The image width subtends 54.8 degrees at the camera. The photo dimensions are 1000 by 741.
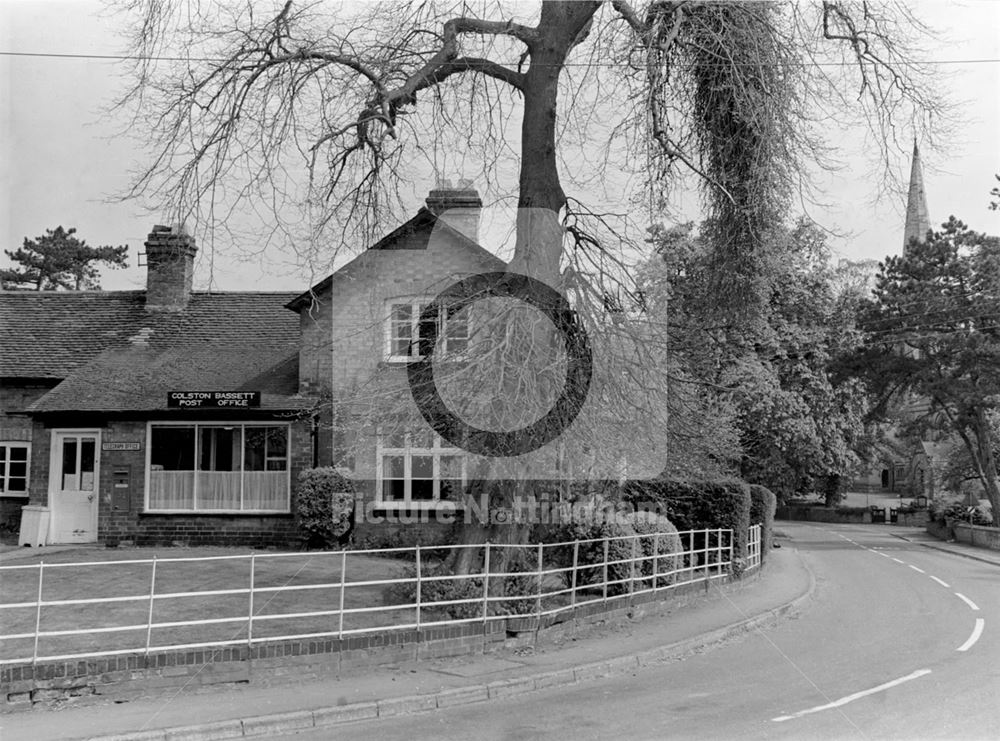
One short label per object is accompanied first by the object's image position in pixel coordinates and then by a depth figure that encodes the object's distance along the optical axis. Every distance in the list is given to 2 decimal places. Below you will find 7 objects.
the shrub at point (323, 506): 19.78
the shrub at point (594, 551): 15.24
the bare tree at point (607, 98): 11.62
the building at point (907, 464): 63.30
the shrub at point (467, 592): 12.20
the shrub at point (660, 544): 16.20
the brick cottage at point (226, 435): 20.38
